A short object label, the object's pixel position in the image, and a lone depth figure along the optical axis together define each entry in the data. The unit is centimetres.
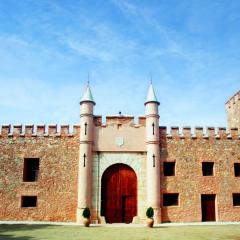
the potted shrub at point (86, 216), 2320
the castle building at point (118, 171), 2661
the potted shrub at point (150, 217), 2277
